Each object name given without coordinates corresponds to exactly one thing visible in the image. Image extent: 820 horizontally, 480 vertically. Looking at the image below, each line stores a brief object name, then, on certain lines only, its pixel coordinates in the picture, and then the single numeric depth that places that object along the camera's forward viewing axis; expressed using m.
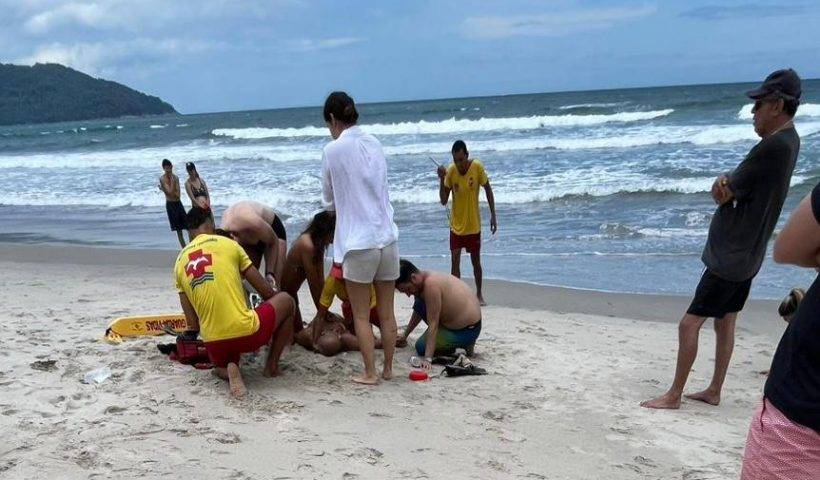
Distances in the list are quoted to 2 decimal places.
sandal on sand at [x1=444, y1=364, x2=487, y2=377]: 5.08
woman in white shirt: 4.48
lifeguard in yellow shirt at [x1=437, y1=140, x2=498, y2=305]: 7.49
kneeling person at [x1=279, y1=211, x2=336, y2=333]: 5.11
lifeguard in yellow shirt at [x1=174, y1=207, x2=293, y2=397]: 4.33
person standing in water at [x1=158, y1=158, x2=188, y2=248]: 10.67
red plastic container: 4.93
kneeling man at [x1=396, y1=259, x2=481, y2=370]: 5.33
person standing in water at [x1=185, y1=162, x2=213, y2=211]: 10.13
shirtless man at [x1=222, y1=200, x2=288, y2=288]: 5.14
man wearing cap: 3.72
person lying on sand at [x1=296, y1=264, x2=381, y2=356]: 5.17
